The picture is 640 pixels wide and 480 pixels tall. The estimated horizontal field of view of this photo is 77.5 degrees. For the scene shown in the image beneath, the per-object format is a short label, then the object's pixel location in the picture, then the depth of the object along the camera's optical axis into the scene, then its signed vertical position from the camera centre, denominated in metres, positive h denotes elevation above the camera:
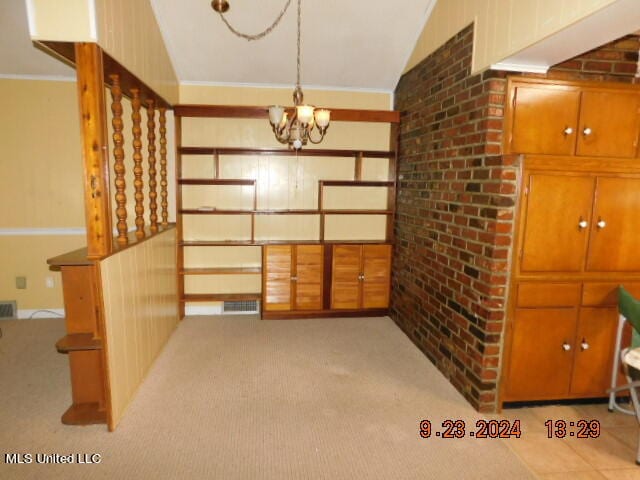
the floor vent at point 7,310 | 4.23 -1.43
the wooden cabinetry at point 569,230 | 2.48 -0.25
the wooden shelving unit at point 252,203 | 4.21 -0.23
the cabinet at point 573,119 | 2.49 +0.44
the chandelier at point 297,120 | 2.61 +0.42
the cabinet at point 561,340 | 2.57 -0.99
